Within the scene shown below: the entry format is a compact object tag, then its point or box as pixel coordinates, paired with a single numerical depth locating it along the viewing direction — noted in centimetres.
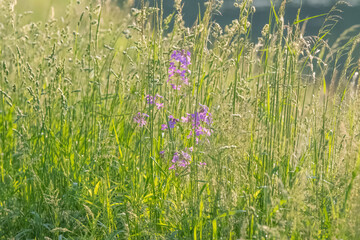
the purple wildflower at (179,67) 596
